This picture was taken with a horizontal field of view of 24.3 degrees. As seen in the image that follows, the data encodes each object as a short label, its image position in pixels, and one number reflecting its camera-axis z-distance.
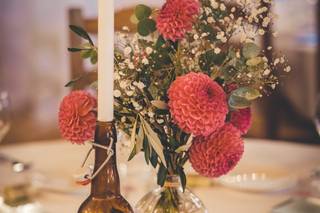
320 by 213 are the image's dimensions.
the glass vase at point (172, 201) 1.10
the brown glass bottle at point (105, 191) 1.01
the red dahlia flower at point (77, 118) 1.05
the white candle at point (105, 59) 0.99
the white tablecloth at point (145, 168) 1.45
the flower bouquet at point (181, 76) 1.03
